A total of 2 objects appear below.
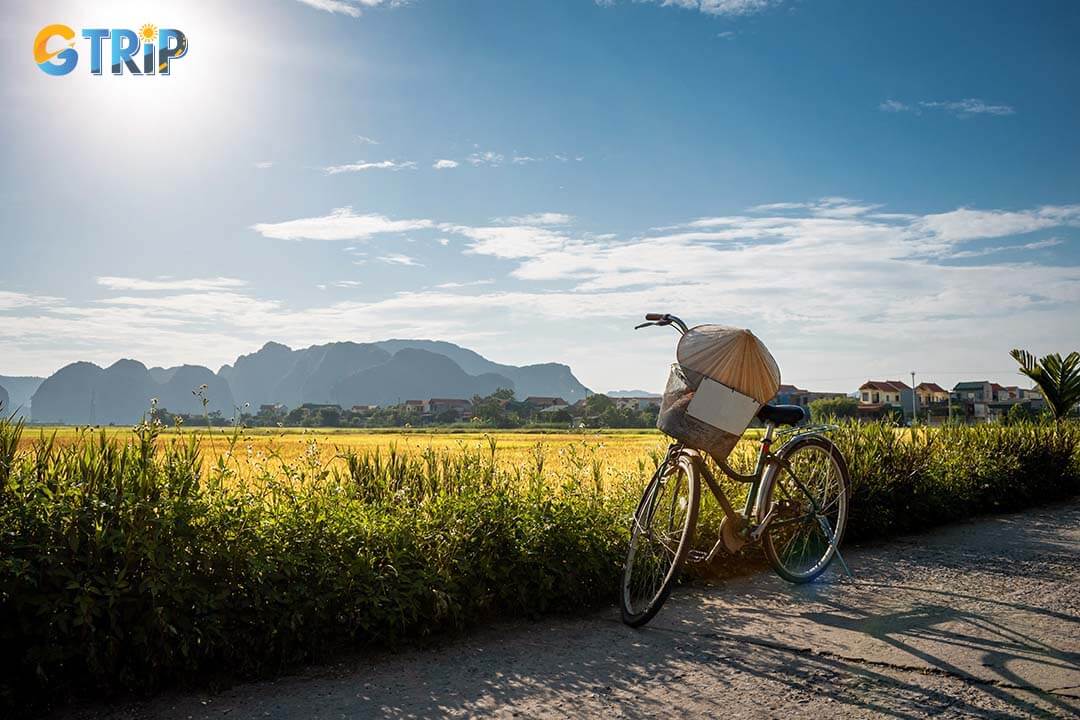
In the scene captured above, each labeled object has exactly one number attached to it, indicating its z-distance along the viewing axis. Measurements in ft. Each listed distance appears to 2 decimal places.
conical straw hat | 19.40
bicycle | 18.97
